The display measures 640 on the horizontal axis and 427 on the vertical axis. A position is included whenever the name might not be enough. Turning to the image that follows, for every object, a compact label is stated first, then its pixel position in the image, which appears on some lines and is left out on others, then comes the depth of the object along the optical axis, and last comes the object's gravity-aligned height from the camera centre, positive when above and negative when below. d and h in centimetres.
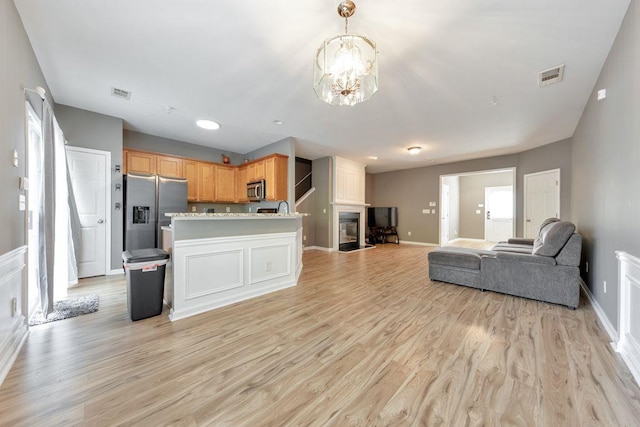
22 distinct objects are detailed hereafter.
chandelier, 190 +121
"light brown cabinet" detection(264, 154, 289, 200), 508 +76
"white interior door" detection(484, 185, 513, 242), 850 +3
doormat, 238 -105
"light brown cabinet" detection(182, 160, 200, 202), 530 +75
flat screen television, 852 -14
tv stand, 858 -67
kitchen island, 248 -55
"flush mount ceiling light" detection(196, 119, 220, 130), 420 +156
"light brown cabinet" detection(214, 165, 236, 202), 584 +71
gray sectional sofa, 271 -68
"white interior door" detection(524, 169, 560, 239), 529 +36
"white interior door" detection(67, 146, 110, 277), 374 +13
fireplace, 712 -55
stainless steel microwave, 524 +48
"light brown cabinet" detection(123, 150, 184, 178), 456 +95
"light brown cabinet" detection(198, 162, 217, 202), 555 +70
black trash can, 234 -69
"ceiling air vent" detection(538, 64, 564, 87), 259 +154
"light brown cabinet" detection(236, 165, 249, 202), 598 +73
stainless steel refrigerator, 414 +9
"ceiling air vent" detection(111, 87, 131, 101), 315 +156
